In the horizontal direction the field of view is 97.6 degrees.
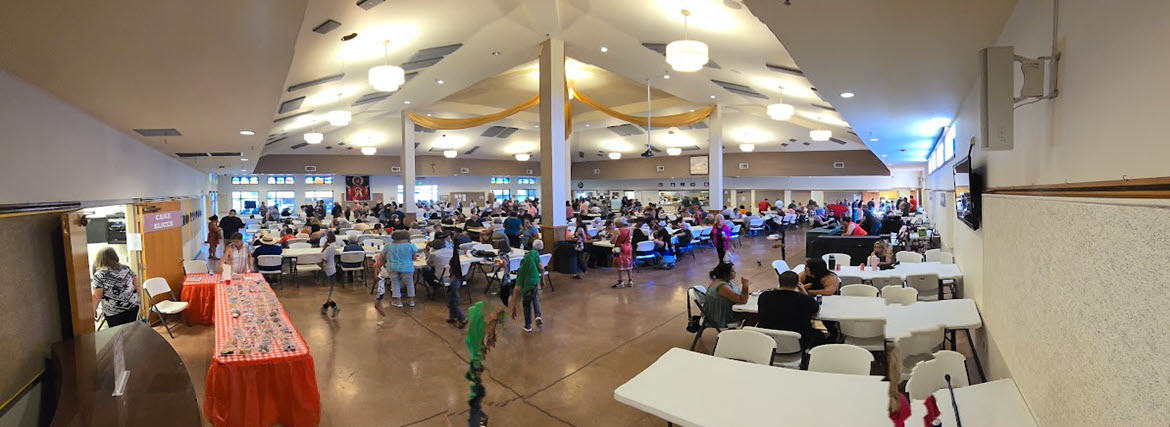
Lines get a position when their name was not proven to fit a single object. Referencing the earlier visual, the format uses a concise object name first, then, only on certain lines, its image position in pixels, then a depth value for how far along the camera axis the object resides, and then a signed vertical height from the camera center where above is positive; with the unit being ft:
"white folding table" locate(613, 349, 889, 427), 7.58 -3.31
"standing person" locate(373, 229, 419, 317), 22.67 -2.64
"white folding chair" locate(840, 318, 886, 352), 12.98 -3.68
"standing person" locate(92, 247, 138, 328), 16.42 -2.52
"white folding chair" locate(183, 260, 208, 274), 24.48 -2.85
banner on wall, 71.72 +1.96
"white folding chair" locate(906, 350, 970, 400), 8.68 -3.29
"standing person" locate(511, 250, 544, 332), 17.25 -3.28
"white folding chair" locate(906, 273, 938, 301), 19.12 -3.63
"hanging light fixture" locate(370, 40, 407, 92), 21.84 +5.38
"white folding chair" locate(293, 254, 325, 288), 28.25 -3.28
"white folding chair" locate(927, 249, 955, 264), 21.78 -3.09
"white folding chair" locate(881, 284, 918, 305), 14.66 -3.18
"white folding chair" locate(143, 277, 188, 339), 19.04 -3.63
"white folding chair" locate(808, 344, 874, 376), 9.70 -3.31
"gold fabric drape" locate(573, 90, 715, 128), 45.19 +6.71
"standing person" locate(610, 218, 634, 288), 27.43 -3.11
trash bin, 31.35 -3.64
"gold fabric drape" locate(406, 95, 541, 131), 44.92 +6.91
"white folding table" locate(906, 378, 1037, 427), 7.20 -3.30
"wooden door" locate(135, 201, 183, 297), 22.15 -1.94
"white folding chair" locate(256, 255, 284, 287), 27.48 -3.20
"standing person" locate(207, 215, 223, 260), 29.71 -1.81
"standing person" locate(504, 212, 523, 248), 36.58 -2.35
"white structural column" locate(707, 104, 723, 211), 47.70 +3.24
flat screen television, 13.11 -0.23
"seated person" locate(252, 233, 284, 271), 28.68 -2.51
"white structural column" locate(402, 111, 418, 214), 48.93 +3.26
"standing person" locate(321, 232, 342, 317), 25.23 -2.72
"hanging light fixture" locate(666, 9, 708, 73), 19.33 +5.32
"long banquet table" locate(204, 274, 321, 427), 10.61 -3.74
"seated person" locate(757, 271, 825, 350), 12.98 -3.08
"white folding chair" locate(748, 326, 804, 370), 12.18 -3.85
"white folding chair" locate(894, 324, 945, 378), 11.68 -3.71
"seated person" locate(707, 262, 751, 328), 15.12 -3.08
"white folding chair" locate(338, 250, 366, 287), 27.52 -2.98
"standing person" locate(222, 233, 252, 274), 20.58 -2.02
